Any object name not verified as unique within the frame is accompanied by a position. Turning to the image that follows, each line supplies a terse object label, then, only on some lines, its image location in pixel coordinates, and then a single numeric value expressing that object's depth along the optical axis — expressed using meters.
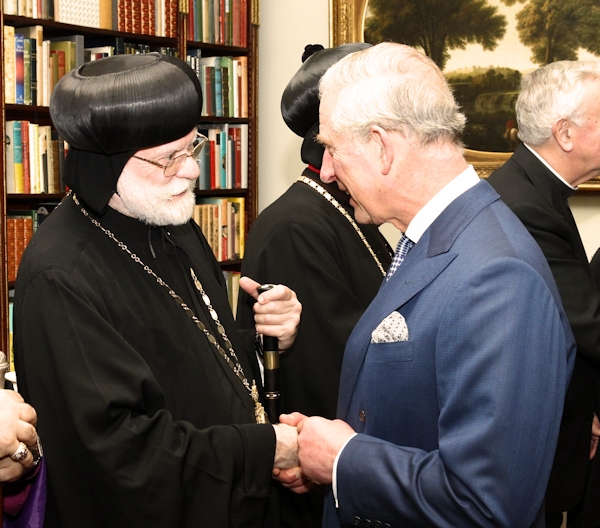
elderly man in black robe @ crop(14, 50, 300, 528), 1.71
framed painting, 4.73
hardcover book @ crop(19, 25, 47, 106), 4.32
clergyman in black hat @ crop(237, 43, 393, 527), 2.46
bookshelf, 4.23
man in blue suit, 1.38
